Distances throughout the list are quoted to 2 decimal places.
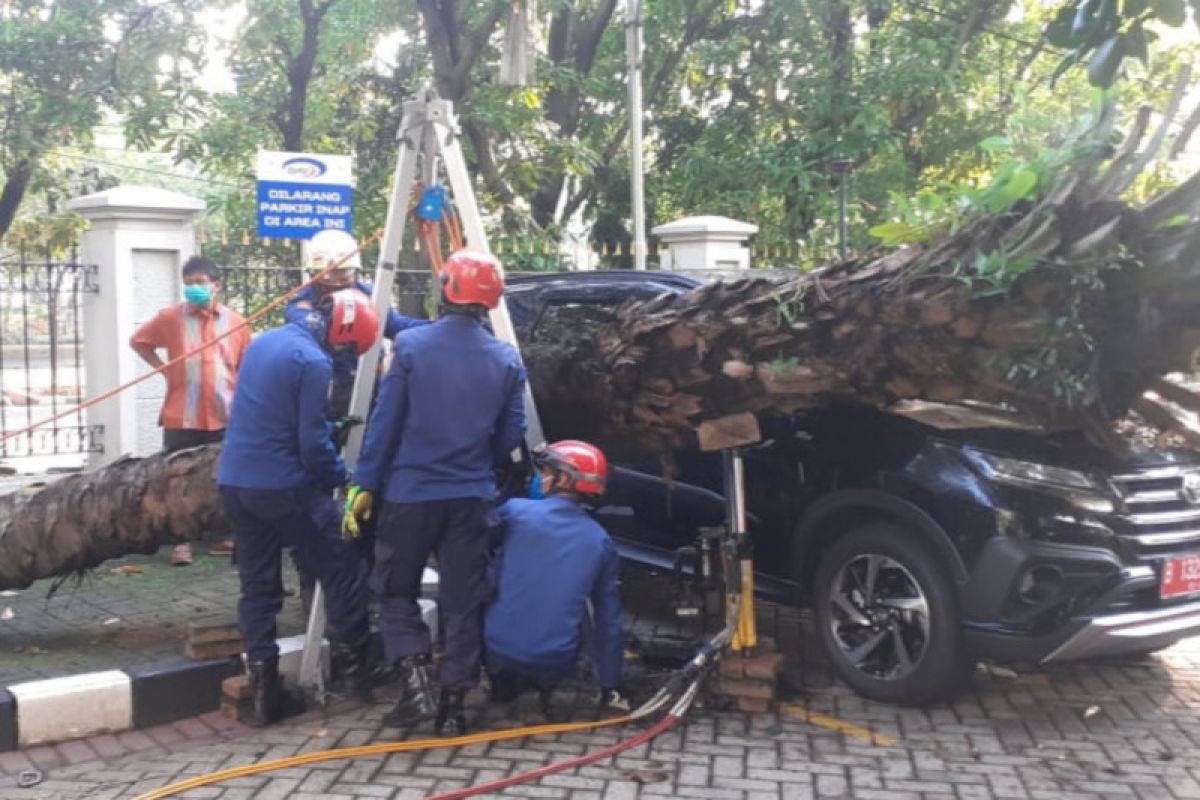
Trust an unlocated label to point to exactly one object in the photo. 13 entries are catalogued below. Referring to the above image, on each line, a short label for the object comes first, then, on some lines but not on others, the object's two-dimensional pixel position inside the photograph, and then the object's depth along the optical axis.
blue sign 8.48
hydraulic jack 5.19
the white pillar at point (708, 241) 11.20
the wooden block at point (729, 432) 5.16
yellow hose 4.31
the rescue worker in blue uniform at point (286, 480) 4.77
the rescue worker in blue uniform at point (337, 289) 5.08
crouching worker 4.81
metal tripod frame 5.17
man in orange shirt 7.04
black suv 4.70
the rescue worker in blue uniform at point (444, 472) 4.67
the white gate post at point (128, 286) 8.24
